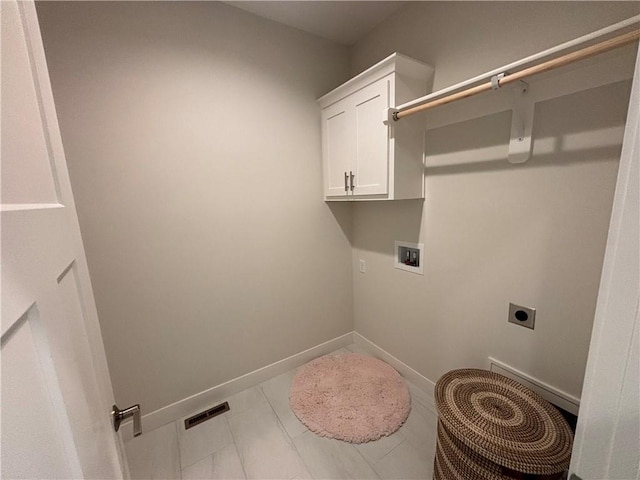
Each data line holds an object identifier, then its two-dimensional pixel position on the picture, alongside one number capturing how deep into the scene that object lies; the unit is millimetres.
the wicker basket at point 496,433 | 899
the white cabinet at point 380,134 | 1472
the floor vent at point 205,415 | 1678
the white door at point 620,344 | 389
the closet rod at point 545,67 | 774
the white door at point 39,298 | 279
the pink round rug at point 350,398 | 1575
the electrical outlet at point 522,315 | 1269
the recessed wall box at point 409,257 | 1762
